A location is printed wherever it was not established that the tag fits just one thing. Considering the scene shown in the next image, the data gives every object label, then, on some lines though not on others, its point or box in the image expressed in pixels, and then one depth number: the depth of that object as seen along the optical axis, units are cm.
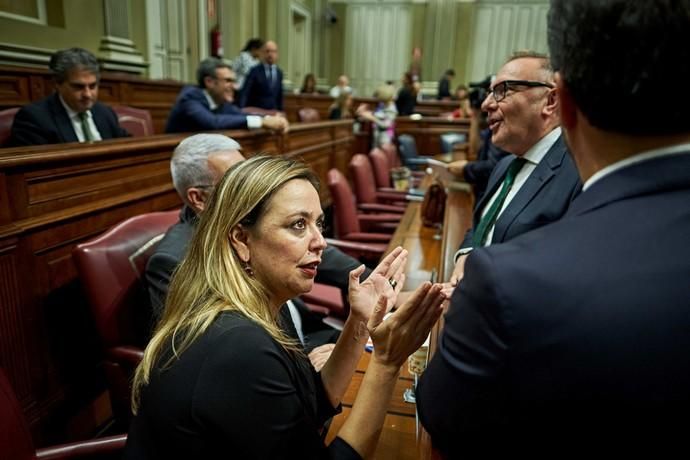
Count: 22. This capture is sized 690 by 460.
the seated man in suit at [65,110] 264
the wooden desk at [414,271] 105
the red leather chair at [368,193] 390
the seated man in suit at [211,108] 315
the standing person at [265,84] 529
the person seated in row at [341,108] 748
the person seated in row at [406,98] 855
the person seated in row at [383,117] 734
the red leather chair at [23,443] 103
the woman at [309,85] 954
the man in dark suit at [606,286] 49
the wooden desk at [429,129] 783
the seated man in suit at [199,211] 163
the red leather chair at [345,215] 313
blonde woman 83
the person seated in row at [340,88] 814
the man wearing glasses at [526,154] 142
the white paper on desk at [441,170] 309
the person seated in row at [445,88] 1092
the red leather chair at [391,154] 575
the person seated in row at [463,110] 854
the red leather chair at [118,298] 161
